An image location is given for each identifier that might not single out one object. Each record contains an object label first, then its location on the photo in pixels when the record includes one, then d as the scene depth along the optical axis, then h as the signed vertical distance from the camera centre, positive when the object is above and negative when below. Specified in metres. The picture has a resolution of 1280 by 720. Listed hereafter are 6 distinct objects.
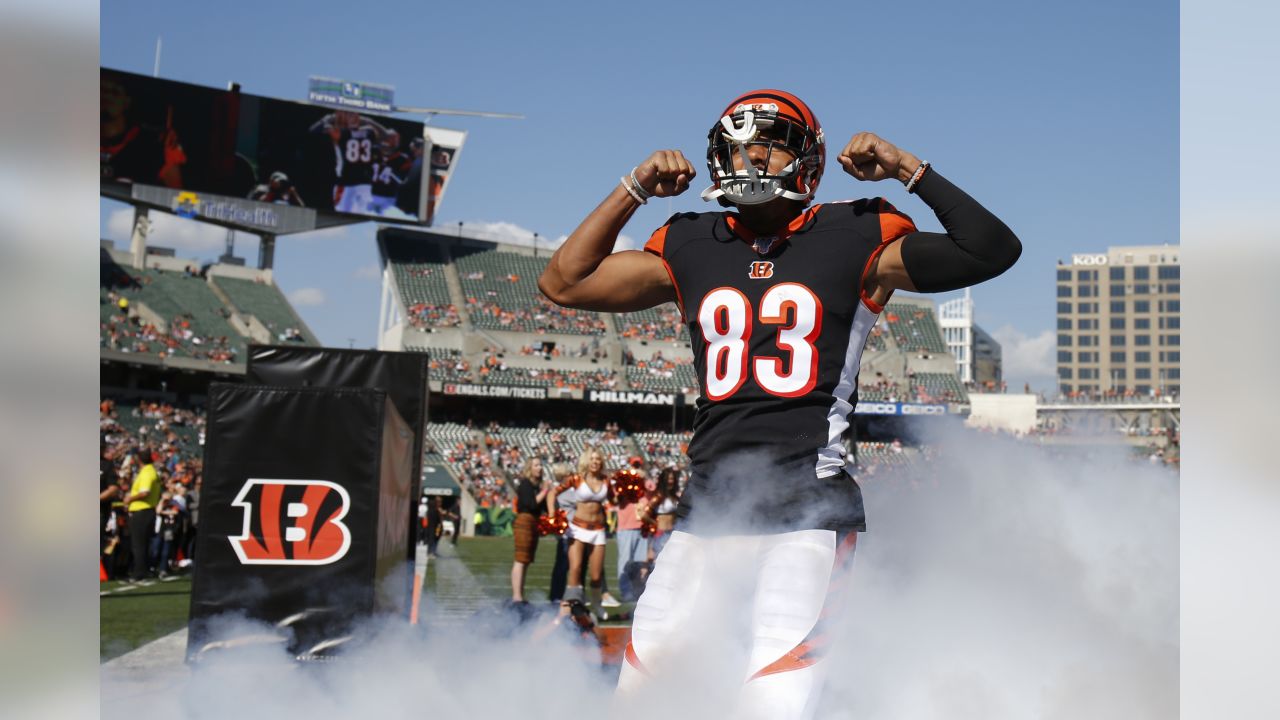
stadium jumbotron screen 42.69 +8.83
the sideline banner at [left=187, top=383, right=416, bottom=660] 6.36 -0.97
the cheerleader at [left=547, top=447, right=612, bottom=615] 10.01 -1.47
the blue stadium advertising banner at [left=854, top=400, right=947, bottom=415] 41.00 -1.93
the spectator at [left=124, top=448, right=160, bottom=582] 12.76 -1.84
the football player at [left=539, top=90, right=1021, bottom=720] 2.72 +0.07
